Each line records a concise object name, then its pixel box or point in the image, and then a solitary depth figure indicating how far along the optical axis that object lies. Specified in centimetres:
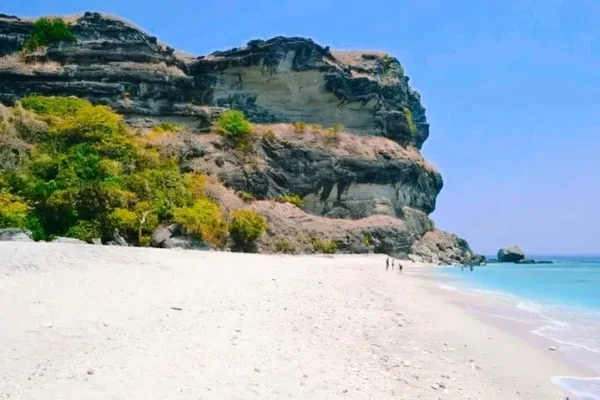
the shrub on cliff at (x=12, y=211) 2850
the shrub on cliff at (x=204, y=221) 3459
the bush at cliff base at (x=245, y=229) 3903
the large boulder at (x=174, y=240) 3284
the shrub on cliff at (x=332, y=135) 5927
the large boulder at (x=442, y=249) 6388
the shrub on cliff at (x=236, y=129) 5294
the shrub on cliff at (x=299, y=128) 5856
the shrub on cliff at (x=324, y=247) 4766
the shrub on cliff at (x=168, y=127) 5201
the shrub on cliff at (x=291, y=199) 5262
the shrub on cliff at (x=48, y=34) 5600
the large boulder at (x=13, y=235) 2125
